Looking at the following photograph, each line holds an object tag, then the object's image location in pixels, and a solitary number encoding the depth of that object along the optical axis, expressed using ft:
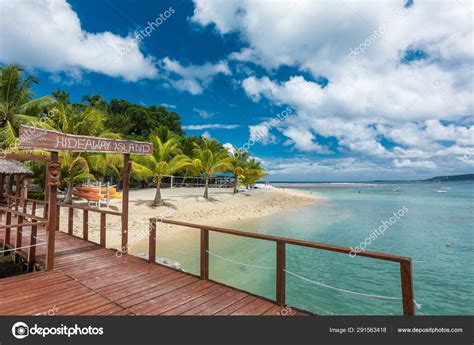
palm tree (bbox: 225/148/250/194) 85.12
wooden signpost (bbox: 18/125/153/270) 15.57
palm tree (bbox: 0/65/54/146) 56.08
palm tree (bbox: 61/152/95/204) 44.14
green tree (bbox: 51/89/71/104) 99.74
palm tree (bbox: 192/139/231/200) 75.77
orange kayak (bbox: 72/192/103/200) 50.93
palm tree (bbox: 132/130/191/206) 57.16
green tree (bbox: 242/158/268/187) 113.44
